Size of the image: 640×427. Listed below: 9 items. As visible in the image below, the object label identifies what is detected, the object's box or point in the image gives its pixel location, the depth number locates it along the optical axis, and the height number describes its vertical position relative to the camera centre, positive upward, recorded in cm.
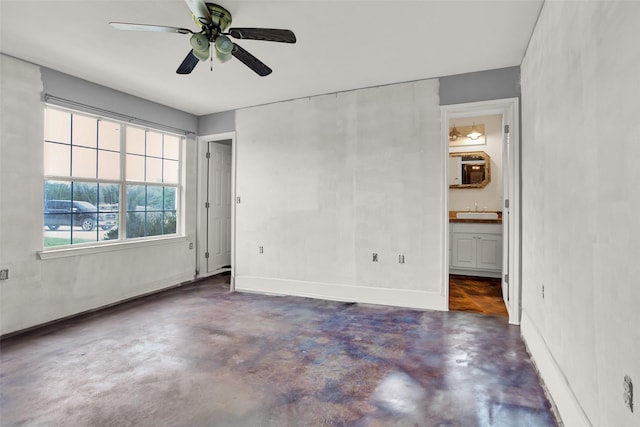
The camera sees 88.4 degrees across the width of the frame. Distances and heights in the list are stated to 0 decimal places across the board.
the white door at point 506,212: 355 +4
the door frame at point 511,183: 331 +33
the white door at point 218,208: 559 +10
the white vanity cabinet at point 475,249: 522 -55
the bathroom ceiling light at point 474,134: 578 +144
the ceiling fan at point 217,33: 212 +120
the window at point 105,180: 357 +42
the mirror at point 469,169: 578 +82
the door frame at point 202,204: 534 +15
